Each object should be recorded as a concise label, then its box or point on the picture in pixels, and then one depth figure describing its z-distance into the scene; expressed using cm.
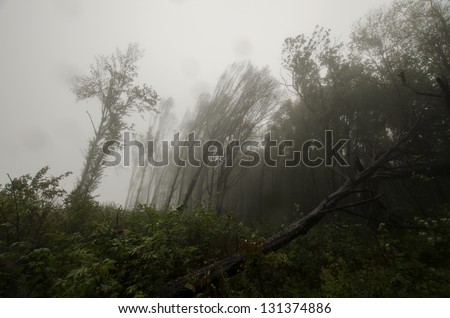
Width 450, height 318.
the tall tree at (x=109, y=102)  1362
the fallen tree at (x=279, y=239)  449
